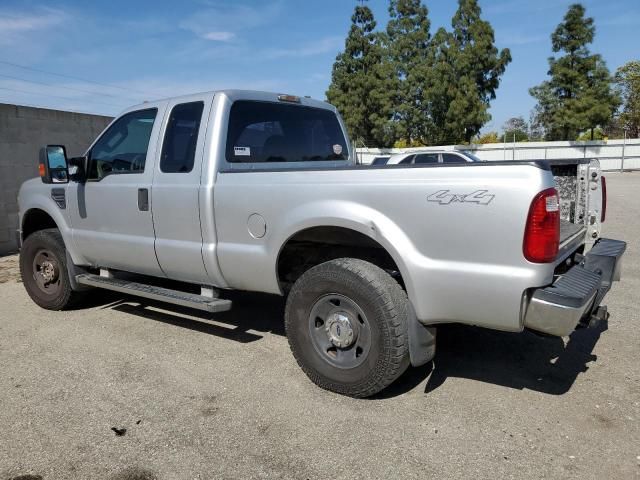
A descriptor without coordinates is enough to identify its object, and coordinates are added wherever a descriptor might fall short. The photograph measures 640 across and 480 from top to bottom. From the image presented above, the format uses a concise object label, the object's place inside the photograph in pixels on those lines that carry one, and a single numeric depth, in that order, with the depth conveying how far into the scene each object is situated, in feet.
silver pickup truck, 9.27
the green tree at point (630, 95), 159.43
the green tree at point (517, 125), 261.13
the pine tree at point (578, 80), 113.79
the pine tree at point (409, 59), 124.57
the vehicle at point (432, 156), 47.47
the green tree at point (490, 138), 161.99
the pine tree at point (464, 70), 118.01
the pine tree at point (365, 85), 124.77
